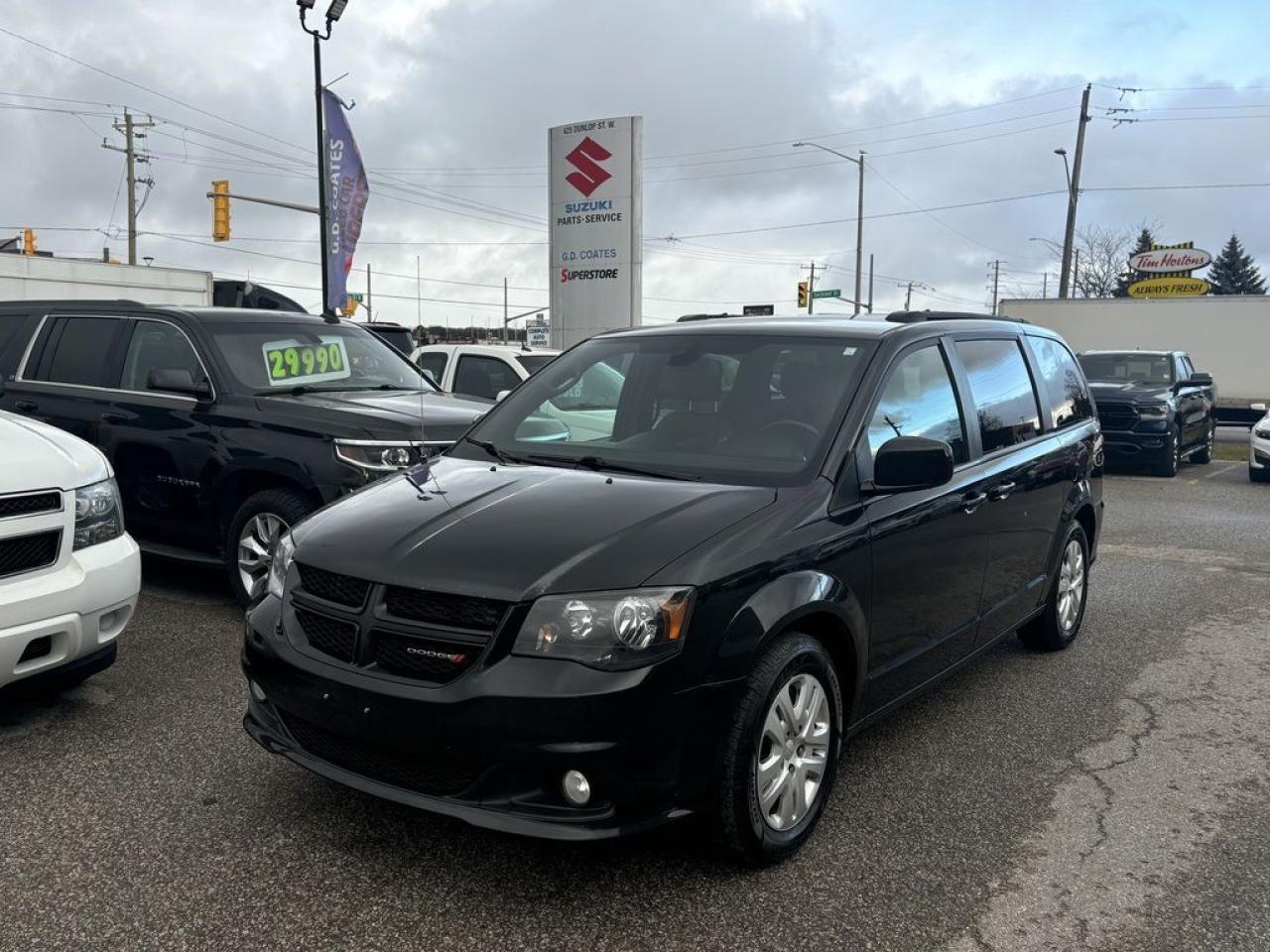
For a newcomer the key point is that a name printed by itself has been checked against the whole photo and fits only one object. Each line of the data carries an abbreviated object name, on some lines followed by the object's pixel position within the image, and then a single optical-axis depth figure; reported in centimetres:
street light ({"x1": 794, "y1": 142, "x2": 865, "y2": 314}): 3750
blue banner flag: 2008
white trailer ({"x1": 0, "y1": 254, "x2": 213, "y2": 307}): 2542
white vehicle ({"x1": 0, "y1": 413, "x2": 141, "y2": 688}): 393
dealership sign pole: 1850
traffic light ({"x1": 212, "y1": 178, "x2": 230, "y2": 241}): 2552
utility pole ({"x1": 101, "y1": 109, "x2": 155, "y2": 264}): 5088
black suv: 583
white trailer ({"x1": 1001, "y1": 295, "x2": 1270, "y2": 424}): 2236
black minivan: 282
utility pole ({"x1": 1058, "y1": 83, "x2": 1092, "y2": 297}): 3185
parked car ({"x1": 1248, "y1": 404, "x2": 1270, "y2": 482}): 1376
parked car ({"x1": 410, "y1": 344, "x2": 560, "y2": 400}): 1173
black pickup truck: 1475
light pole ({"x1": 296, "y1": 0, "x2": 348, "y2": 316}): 1736
